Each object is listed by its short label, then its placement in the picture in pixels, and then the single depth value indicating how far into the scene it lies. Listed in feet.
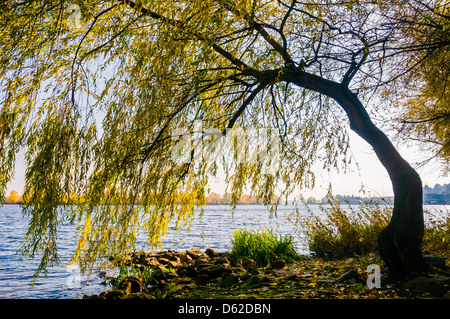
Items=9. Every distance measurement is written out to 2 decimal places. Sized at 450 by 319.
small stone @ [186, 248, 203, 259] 31.27
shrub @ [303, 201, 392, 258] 25.18
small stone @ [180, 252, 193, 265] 28.76
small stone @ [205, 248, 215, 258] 31.86
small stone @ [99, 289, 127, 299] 18.20
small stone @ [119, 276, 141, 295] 19.83
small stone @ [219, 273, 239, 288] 19.00
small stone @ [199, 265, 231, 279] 21.96
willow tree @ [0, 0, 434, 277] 13.33
